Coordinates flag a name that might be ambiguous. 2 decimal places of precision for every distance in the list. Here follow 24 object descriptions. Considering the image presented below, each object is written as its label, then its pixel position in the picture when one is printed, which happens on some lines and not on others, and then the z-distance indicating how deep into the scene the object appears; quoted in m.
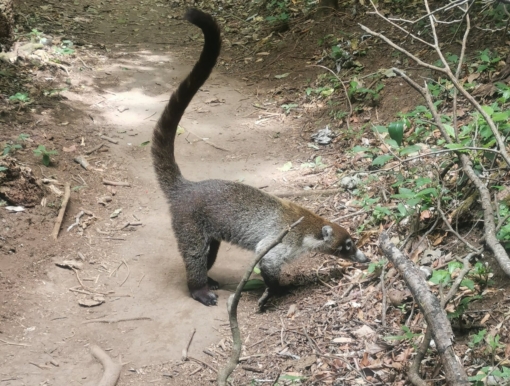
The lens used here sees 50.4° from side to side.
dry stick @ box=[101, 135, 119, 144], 7.81
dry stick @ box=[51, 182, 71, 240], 5.78
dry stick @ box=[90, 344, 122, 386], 3.99
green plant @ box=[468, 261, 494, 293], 3.74
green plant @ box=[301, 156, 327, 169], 6.92
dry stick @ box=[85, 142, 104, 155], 7.38
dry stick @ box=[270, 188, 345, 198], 6.27
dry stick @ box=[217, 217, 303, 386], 2.62
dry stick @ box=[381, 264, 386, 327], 4.07
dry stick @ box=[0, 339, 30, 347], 4.37
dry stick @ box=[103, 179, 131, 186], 6.88
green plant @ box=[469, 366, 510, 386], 2.86
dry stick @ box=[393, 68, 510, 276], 3.12
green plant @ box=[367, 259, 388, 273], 4.56
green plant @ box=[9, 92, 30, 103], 7.81
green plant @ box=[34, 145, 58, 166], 6.73
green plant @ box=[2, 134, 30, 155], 6.43
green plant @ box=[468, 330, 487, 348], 3.29
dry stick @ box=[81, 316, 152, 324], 4.76
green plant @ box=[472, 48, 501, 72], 6.50
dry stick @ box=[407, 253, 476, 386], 3.17
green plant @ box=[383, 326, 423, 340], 3.47
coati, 5.03
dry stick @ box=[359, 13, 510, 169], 3.38
